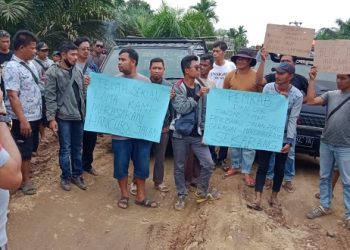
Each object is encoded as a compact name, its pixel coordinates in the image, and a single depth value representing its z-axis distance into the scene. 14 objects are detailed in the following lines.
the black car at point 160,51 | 6.55
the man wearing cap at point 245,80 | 5.56
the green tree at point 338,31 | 44.69
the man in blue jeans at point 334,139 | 4.64
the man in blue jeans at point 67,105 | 4.89
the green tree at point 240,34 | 39.64
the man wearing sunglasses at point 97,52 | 8.02
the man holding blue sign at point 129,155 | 4.75
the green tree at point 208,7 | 30.44
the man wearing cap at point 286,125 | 4.69
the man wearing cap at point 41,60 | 6.66
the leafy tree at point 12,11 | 9.05
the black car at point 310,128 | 6.17
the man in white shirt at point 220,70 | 6.33
